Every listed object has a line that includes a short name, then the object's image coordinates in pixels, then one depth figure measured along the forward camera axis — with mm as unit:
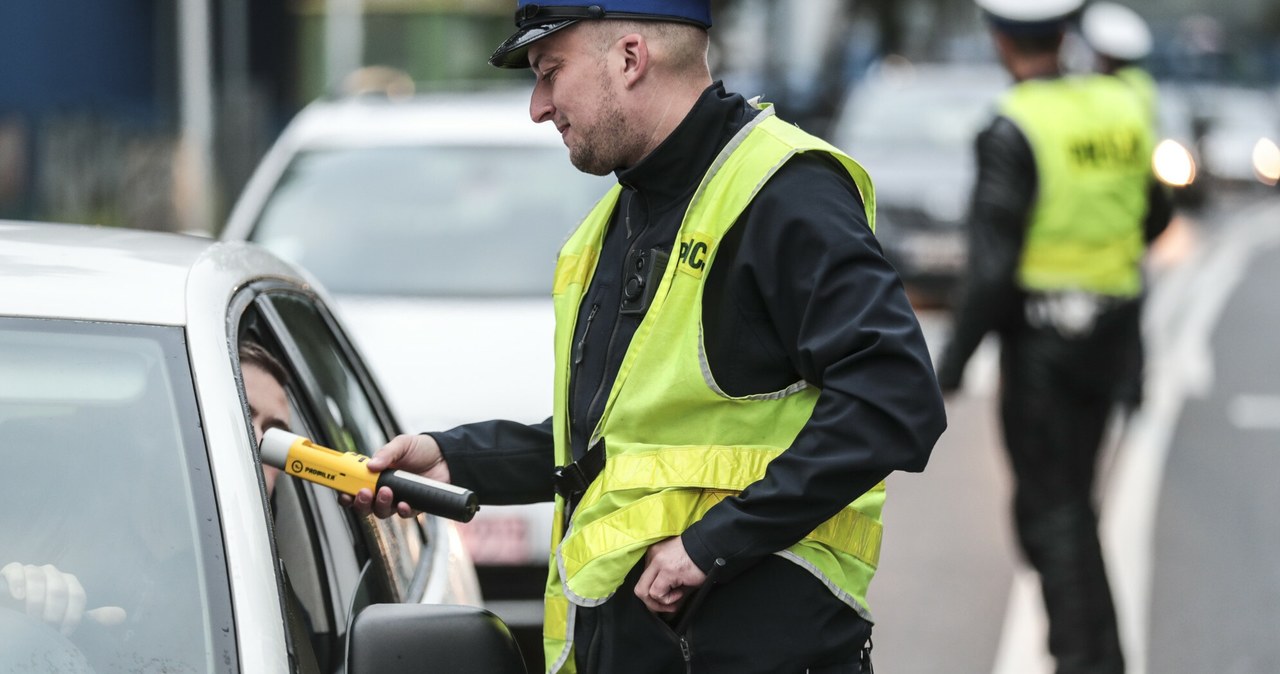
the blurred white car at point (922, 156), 24849
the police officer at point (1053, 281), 9542
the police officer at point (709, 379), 4488
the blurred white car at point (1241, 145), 58453
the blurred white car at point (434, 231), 10400
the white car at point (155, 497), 4166
